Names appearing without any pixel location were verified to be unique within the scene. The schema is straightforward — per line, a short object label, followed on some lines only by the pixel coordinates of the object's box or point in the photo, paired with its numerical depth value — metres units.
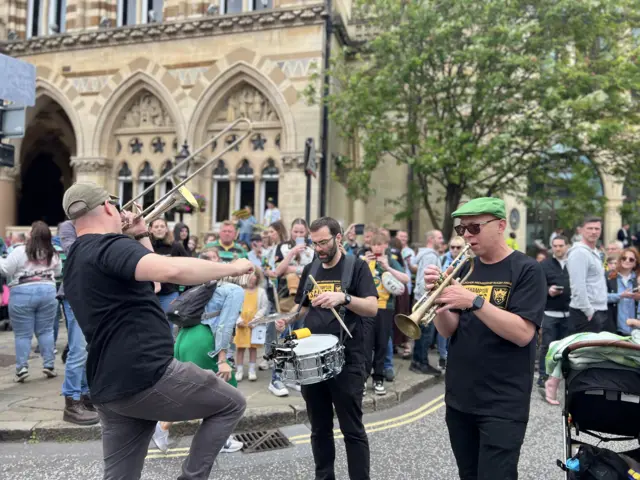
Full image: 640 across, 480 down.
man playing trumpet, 2.39
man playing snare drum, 3.30
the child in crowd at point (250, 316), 6.38
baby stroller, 2.57
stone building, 14.90
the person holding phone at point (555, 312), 6.58
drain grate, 4.45
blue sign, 5.67
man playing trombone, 2.29
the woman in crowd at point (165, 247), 5.66
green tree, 10.77
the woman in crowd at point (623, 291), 6.56
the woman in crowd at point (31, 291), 5.84
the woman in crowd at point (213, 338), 3.99
